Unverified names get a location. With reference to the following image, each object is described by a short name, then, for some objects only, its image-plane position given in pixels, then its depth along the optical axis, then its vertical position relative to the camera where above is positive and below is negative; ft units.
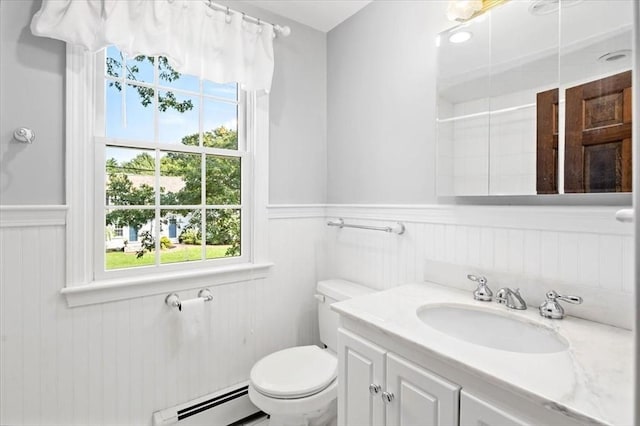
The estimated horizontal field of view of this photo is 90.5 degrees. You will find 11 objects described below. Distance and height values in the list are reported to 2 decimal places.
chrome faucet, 3.78 -1.05
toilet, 4.54 -2.58
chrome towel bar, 5.54 -0.29
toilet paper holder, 5.24 -1.49
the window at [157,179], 4.62 +0.56
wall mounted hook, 4.14 +1.00
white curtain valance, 4.19 +2.70
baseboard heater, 5.19 -3.45
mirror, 3.23 +1.35
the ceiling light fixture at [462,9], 4.31 +2.81
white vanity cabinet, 2.81 -1.79
